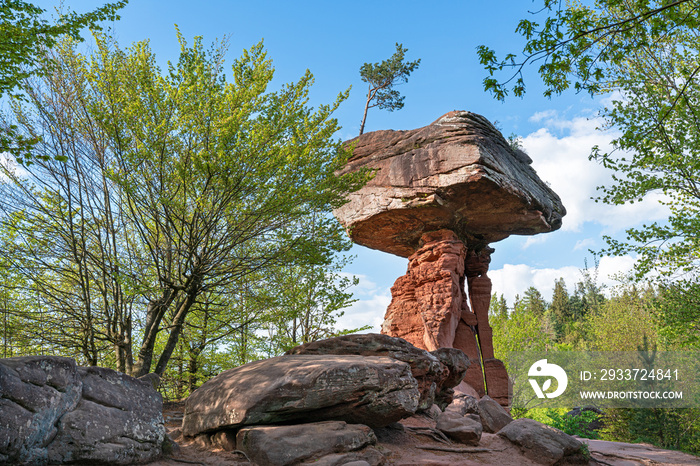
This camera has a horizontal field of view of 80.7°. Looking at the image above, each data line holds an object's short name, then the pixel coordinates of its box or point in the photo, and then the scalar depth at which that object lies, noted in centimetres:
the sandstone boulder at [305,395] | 586
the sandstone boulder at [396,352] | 834
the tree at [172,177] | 838
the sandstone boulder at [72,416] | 404
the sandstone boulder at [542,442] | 750
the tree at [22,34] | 630
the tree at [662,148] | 1390
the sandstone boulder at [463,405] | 1163
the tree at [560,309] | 5366
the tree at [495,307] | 3244
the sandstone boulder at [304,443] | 516
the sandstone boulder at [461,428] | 758
